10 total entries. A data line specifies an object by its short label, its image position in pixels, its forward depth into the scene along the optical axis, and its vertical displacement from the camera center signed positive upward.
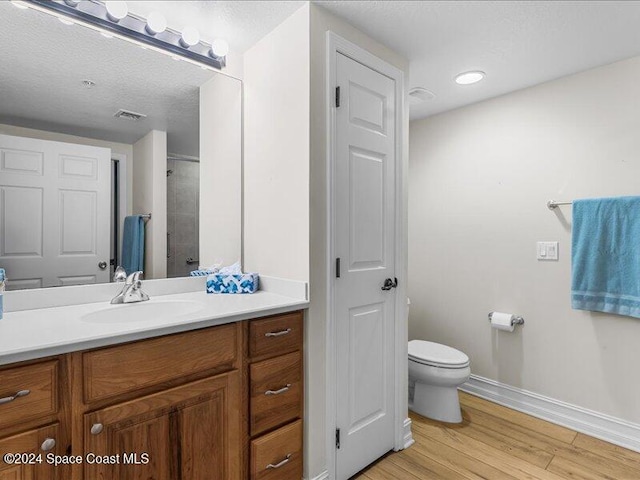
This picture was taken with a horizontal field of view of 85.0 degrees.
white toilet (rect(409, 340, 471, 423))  2.15 -0.86
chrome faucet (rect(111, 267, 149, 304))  1.52 -0.21
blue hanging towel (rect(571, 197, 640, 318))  1.94 -0.08
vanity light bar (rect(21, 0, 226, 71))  1.43 +0.96
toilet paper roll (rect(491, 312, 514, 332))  2.38 -0.55
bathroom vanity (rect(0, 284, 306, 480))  0.95 -0.53
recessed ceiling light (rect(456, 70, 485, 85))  2.16 +1.04
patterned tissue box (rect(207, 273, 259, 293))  1.72 -0.20
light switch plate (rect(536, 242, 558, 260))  2.26 -0.06
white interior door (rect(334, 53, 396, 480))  1.67 -0.10
